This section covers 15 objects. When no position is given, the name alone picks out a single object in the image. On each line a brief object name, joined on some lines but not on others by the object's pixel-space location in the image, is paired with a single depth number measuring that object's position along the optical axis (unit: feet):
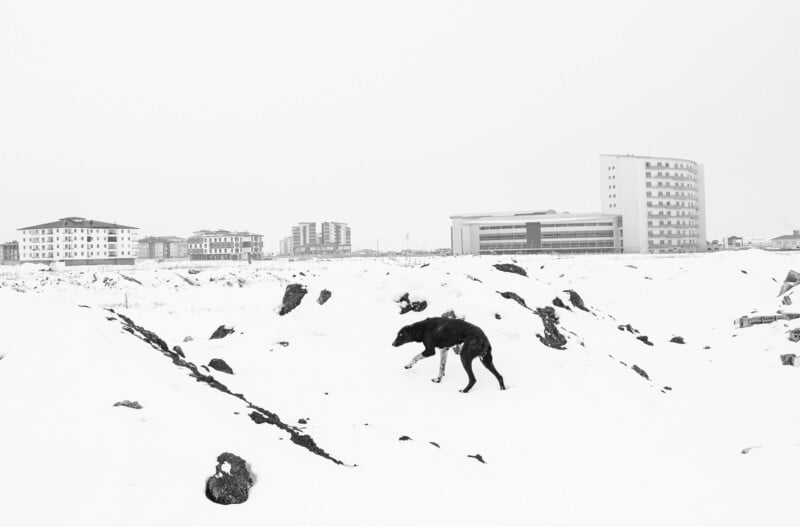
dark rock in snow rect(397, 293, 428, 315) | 51.57
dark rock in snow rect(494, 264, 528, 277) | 78.33
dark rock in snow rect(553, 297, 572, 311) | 65.45
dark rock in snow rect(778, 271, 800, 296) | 100.78
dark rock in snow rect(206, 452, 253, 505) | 17.66
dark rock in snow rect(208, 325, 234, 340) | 53.31
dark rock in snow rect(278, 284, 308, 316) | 56.49
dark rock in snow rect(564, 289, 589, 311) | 69.24
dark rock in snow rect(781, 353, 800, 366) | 57.16
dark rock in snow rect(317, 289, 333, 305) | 55.57
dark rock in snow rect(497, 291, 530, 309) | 57.26
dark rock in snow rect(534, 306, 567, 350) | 48.65
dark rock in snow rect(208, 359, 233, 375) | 37.81
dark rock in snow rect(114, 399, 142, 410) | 20.34
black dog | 40.09
